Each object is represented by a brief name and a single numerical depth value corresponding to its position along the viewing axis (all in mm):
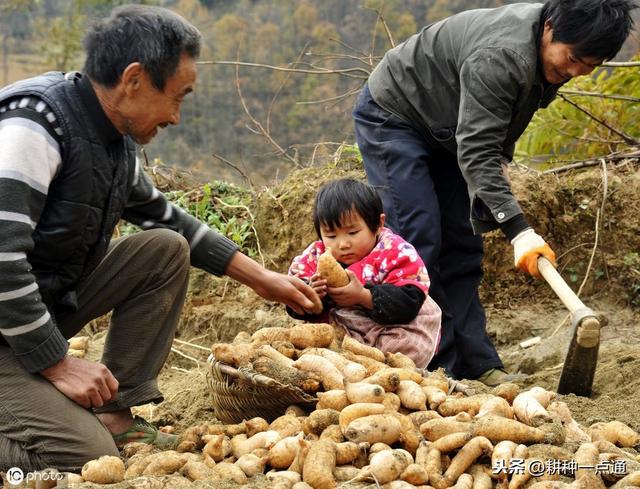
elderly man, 2303
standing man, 3113
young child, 3139
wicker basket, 2625
